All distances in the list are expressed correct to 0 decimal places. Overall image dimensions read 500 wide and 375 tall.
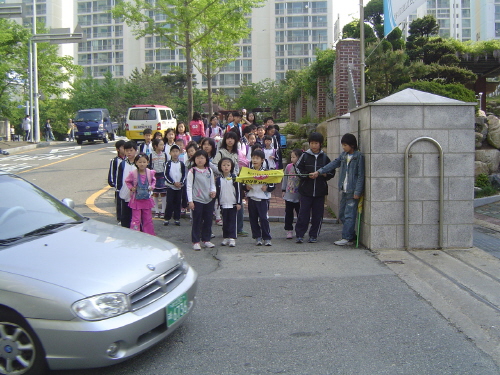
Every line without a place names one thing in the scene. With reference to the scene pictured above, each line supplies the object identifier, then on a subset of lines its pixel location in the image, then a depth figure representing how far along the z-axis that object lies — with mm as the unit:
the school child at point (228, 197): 7664
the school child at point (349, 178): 7449
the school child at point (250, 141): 9888
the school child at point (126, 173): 7828
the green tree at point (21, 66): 35531
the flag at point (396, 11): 9898
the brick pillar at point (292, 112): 27156
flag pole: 11606
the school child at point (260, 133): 11000
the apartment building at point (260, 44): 72188
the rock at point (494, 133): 13133
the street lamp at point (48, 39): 25984
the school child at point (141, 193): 7473
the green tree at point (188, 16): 22969
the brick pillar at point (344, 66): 15109
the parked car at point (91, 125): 29625
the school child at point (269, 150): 9289
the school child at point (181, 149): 9690
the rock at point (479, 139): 12863
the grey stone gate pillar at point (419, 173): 7211
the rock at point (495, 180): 11781
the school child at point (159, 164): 9711
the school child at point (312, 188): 7848
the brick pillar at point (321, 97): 18500
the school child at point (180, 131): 11361
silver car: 3469
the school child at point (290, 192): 8242
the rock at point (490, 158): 12734
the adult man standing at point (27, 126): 31419
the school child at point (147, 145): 10398
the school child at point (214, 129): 12969
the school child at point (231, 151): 8297
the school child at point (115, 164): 8727
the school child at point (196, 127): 13688
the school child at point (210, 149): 7941
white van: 24703
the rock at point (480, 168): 12414
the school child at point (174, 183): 9094
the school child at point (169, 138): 10305
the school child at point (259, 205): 7754
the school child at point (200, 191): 7414
